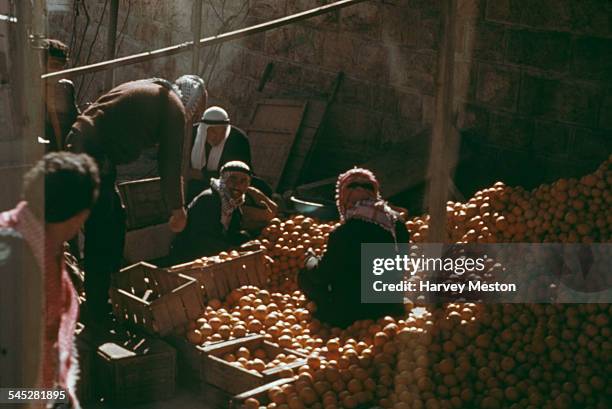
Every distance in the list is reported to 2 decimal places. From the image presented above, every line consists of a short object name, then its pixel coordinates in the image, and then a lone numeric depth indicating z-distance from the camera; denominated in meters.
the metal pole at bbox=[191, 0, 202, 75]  8.23
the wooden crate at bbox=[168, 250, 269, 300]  6.33
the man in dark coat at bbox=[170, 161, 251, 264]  7.29
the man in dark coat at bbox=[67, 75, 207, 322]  5.96
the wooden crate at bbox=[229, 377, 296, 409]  5.00
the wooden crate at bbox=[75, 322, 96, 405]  5.53
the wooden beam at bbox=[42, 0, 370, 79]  6.75
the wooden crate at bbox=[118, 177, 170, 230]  7.48
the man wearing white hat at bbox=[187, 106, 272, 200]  8.16
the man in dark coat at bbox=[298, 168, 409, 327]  5.90
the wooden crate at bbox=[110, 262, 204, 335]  5.80
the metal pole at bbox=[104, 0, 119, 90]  11.48
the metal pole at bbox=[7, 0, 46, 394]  5.88
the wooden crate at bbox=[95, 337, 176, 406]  5.53
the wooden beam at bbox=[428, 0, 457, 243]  5.71
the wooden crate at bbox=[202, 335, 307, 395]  5.34
